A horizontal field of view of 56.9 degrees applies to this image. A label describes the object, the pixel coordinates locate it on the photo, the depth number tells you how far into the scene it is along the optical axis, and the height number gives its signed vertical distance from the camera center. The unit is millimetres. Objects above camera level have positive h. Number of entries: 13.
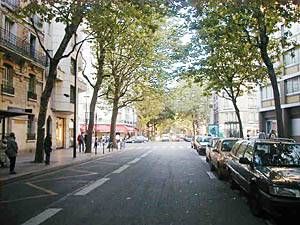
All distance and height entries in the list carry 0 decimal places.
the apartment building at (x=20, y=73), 17612 +4172
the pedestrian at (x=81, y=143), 24620 -1146
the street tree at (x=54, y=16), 11528 +4966
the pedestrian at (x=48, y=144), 14260 -682
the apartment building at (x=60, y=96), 24412 +3117
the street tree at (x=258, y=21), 10209 +4237
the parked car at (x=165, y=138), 55696 -1999
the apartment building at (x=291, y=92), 24346 +3019
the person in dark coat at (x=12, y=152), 10841 -792
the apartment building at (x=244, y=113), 47393 +2436
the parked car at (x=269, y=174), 5044 -1012
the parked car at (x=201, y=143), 21624 -1273
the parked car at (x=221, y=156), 10059 -1139
